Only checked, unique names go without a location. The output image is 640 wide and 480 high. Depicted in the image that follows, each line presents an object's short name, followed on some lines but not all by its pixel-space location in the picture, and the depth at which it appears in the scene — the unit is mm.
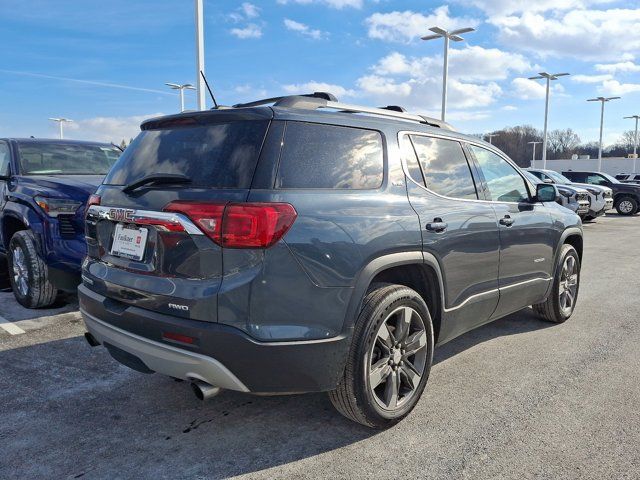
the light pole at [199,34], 11312
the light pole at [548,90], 36344
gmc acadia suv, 2473
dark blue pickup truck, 4816
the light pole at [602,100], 47719
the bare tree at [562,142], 116938
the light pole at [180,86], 29234
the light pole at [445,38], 22781
